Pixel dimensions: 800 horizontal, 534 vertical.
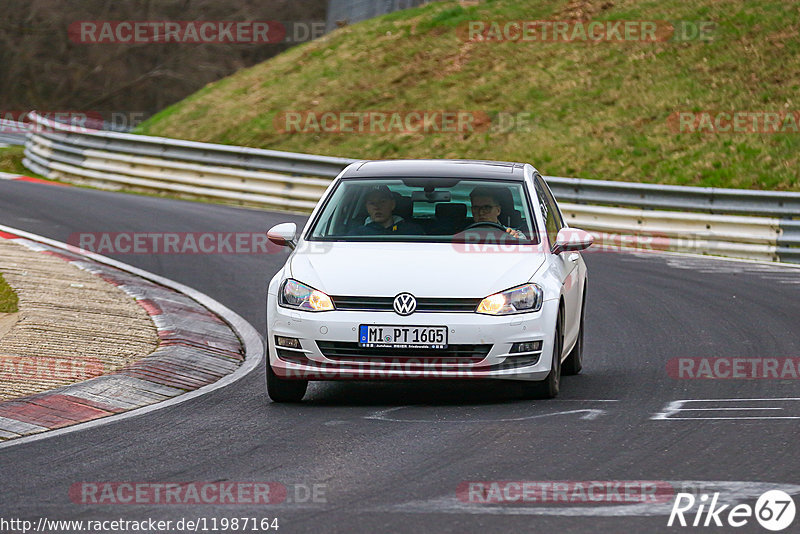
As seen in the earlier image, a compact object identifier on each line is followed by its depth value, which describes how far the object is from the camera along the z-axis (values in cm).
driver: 1848
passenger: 1828
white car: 1642
